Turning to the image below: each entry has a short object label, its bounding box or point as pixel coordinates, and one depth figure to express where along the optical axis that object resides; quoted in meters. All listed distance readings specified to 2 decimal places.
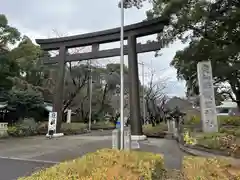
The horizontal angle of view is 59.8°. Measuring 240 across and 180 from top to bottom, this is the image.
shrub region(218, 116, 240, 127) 17.84
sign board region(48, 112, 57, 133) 13.63
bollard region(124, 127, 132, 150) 5.62
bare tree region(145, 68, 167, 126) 21.88
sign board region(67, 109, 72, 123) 21.69
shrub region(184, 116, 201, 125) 17.82
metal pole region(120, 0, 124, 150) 5.47
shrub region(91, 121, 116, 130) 24.83
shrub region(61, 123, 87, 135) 17.27
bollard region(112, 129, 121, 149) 5.42
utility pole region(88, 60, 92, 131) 23.01
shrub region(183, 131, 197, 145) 8.59
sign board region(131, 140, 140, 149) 7.16
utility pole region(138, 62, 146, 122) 25.53
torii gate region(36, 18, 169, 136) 11.58
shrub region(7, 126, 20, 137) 14.64
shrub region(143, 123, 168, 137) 14.85
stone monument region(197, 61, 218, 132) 9.94
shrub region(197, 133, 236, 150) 7.28
